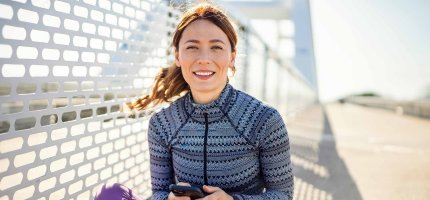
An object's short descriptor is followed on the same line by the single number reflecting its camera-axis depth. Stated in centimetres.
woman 167
